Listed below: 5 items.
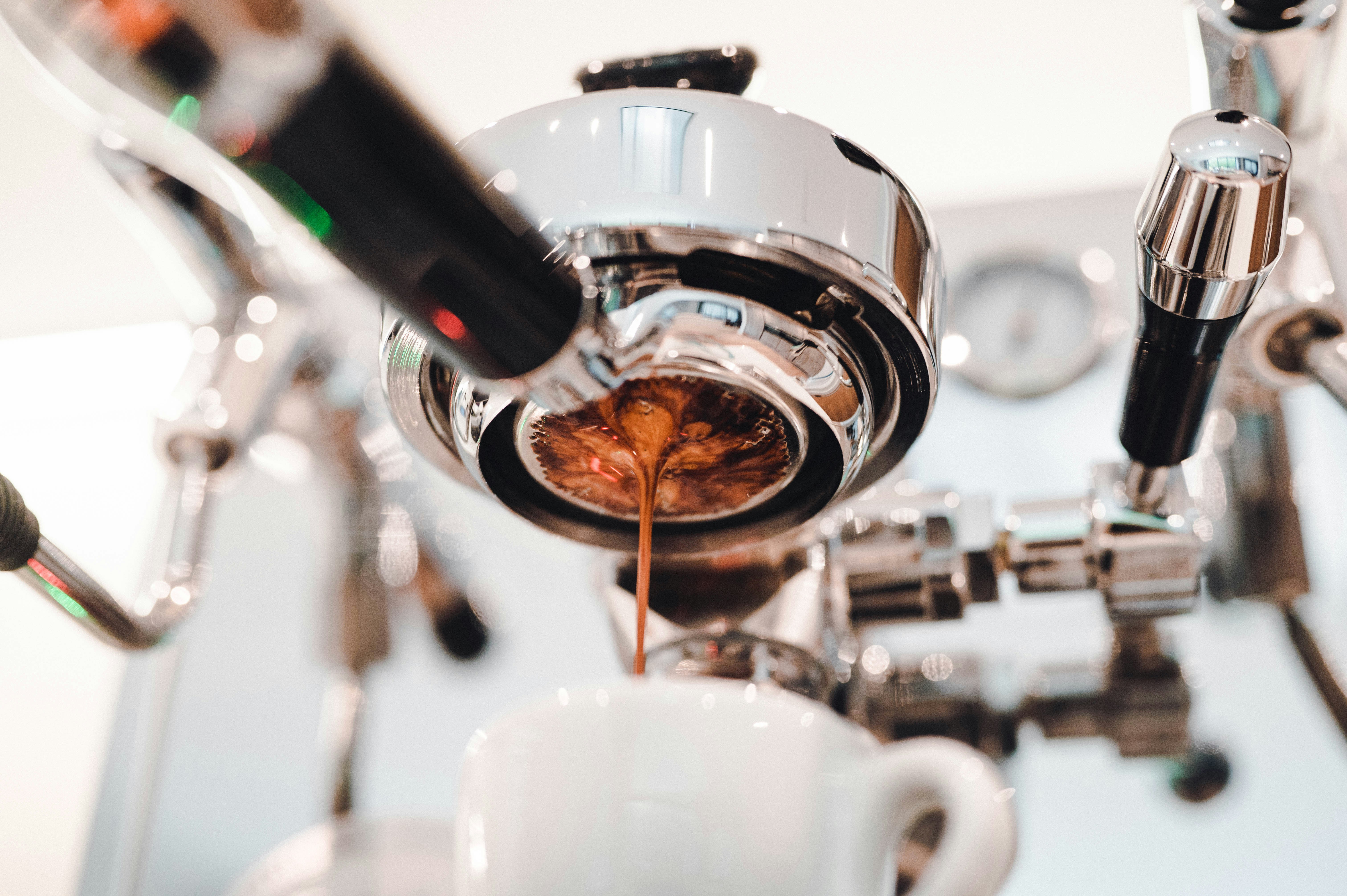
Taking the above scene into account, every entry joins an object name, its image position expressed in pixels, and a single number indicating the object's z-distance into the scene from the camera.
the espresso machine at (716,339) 0.15
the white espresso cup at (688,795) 0.22
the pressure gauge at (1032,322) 0.48
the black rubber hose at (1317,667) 0.37
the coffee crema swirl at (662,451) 0.29
